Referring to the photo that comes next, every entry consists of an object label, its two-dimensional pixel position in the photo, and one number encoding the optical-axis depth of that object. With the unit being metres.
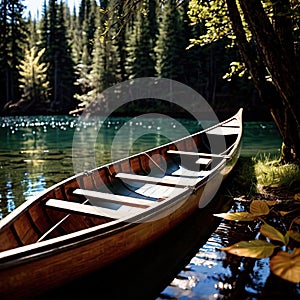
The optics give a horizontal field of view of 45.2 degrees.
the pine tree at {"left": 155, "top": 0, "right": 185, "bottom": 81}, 40.06
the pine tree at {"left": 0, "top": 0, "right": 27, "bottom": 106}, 41.14
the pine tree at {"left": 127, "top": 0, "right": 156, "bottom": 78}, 43.09
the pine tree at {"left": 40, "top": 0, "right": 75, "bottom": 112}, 47.19
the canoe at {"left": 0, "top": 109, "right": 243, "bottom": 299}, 3.60
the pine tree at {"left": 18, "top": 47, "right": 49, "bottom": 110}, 43.12
